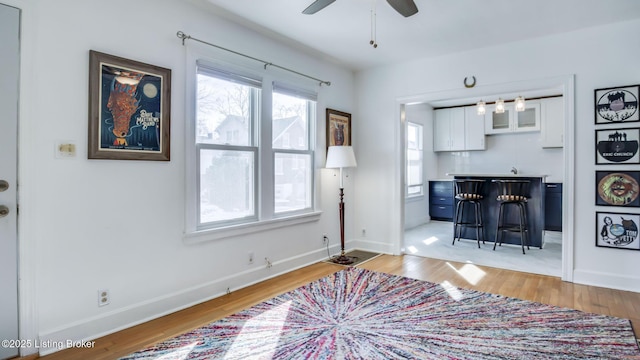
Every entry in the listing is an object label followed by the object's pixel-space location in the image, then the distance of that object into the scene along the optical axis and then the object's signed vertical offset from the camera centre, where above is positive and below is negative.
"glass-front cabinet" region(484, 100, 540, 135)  6.65 +1.21
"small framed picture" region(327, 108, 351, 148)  4.53 +0.70
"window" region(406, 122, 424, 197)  6.96 +0.42
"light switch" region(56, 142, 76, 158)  2.22 +0.19
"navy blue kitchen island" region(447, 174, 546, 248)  4.93 -0.46
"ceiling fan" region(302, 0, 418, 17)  2.36 +1.20
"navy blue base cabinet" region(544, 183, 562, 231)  6.10 -0.45
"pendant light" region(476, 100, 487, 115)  5.47 +1.15
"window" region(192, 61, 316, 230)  3.09 +0.30
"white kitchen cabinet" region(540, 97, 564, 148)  6.41 +1.09
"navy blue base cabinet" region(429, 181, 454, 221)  7.36 -0.42
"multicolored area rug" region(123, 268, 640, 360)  2.14 -1.04
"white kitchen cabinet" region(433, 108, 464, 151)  7.43 +1.11
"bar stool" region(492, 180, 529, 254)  4.83 -0.31
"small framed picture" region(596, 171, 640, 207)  3.30 -0.07
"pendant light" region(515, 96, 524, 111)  4.95 +1.09
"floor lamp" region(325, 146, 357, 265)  4.14 +0.25
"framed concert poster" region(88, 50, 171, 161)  2.36 +0.51
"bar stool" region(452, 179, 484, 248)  5.24 -0.30
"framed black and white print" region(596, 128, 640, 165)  3.30 +0.33
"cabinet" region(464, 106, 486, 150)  7.18 +1.06
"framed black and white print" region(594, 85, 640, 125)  3.28 +0.73
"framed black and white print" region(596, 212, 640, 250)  3.32 -0.48
